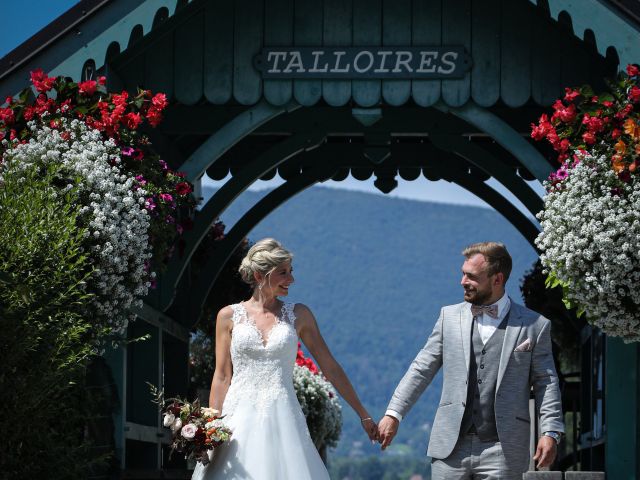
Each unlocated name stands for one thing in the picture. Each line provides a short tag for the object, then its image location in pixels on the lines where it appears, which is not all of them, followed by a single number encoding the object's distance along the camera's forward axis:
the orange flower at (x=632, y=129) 14.57
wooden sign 17.36
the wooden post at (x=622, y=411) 16.45
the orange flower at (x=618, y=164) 14.55
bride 12.20
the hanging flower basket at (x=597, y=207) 14.33
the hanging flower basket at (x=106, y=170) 14.36
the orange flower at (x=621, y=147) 14.60
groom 11.43
